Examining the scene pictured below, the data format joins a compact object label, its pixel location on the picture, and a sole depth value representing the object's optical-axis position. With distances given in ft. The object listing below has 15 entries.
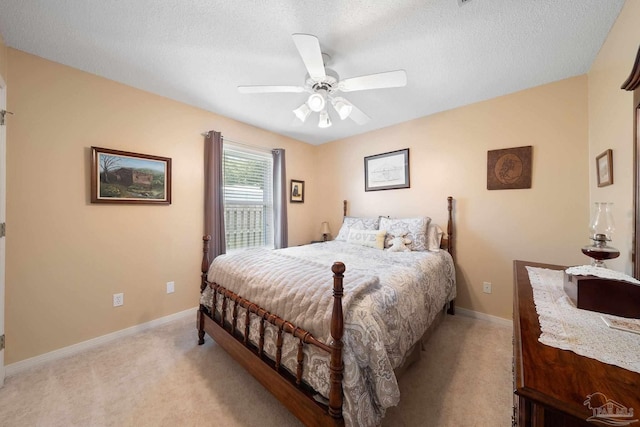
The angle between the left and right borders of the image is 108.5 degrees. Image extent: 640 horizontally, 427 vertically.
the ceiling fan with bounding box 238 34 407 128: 4.80
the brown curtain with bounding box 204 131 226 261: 9.39
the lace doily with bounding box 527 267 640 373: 2.12
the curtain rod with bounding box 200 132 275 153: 9.50
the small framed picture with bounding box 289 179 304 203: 12.95
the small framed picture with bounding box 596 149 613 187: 5.28
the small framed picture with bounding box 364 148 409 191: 10.65
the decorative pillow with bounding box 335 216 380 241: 10.60
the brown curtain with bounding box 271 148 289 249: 11.84
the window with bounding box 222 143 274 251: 10.61
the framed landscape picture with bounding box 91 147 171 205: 7.02
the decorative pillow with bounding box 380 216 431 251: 8.75
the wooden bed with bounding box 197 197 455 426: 3.54
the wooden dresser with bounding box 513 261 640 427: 1.62
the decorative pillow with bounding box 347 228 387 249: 9.16
